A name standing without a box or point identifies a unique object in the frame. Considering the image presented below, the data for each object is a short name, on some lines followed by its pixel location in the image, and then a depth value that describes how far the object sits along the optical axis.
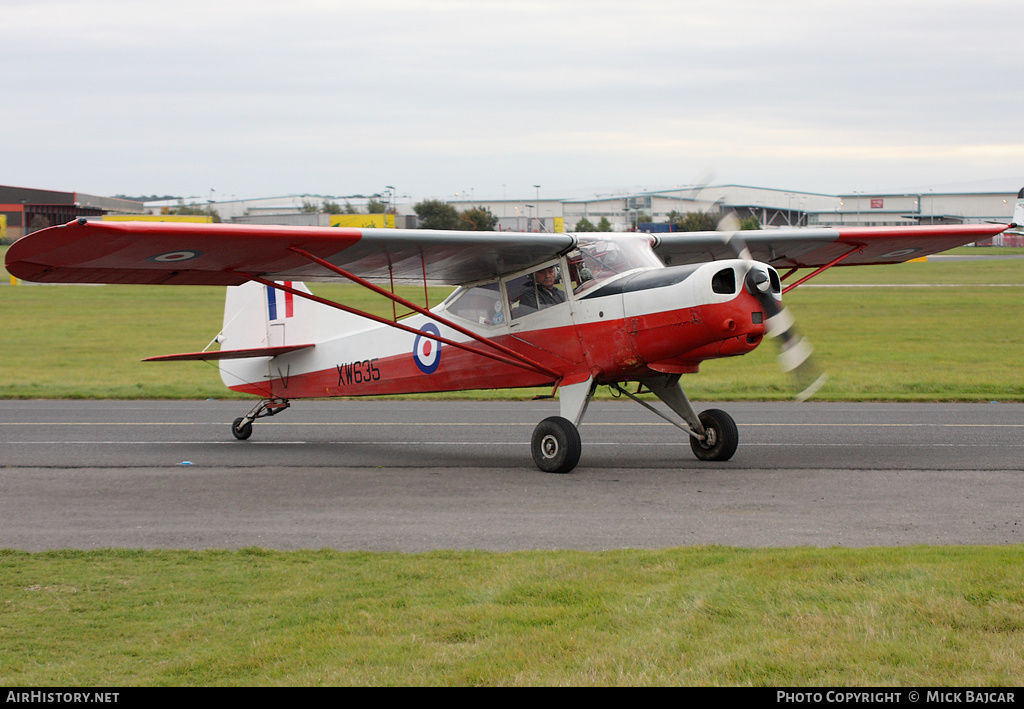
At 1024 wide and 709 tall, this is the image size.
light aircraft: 19.83
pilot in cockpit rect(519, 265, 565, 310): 23.42
